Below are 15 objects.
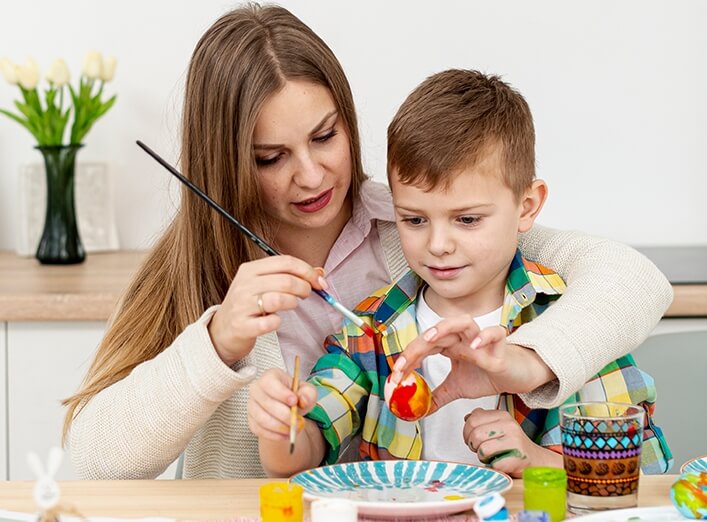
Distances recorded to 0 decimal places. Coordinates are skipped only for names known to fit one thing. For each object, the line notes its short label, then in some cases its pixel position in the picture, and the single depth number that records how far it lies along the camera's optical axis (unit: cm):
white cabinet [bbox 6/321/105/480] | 291
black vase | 329
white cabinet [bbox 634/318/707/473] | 240
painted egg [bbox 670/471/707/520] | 171
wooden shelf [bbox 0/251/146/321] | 285
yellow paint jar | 169
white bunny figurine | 154
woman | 195
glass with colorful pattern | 173
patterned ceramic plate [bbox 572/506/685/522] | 172
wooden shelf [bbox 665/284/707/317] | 282
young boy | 209
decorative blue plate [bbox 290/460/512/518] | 175
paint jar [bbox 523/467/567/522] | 172
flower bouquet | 330
